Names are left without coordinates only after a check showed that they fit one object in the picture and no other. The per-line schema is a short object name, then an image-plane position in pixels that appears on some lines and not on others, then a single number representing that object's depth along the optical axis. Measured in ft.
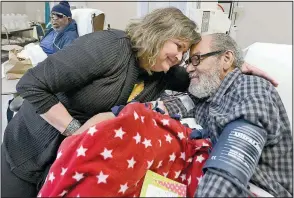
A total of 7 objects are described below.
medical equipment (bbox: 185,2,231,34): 6.91
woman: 3.15
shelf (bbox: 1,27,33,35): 10.27
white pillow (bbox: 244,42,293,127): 4.13
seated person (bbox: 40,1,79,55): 9.27
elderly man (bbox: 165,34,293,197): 2.59
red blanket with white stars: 2.34
